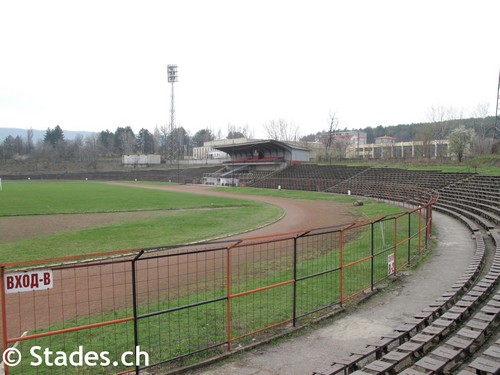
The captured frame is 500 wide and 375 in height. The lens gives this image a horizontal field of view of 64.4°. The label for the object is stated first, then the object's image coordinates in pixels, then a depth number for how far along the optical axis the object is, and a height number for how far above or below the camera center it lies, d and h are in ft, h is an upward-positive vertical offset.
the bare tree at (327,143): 301.35 +13.85
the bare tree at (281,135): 458.09 +25.72
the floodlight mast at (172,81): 330.91 +68.22
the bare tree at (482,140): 209.99 +11.20
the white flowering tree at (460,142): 179.16 +7.61
